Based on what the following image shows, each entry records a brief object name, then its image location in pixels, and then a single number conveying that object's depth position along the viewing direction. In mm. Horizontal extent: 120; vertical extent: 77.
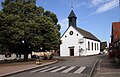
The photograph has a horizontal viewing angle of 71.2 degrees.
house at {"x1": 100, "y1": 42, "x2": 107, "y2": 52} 35194
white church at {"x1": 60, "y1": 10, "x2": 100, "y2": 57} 24022
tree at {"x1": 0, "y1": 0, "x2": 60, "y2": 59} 12115
